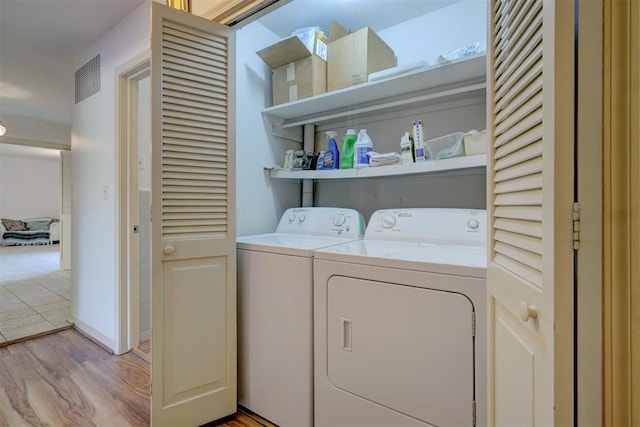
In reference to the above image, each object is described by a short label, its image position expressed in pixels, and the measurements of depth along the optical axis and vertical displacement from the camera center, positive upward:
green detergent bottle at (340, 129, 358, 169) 2.03 +0.40
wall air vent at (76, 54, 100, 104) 2.57 +1.12
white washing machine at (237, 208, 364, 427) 1.45 -0.56
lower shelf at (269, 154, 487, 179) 1.50 +0.23
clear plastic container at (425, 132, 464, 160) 1.54 +0.33
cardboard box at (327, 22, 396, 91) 1.80 +0.91
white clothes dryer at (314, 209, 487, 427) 1.06 -0.45
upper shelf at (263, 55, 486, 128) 1.58 +0.68
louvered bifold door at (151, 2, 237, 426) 1.43 -0.04
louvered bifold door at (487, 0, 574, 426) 0.56 -0.01
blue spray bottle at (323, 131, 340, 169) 2.08 +0.36
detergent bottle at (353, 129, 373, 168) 1.90 +0.37
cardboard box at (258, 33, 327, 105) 1.95 +0.92
